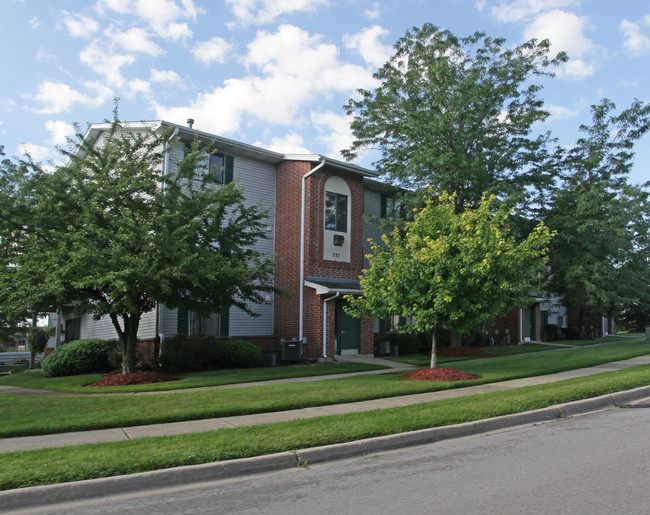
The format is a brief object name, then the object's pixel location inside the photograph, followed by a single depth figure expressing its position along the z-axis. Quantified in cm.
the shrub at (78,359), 1695
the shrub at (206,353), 1650
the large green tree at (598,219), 2198
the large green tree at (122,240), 1247
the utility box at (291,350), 1852
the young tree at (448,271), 1238
